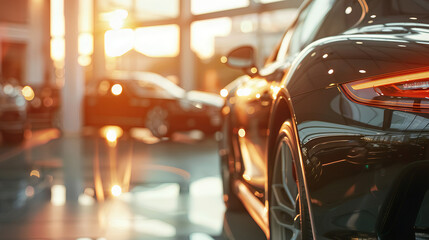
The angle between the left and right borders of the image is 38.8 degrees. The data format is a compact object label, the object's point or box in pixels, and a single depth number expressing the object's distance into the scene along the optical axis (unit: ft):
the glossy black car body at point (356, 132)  5.74
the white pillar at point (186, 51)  66.03
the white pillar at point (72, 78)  47.98
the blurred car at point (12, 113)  36.27
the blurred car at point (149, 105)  42.32
